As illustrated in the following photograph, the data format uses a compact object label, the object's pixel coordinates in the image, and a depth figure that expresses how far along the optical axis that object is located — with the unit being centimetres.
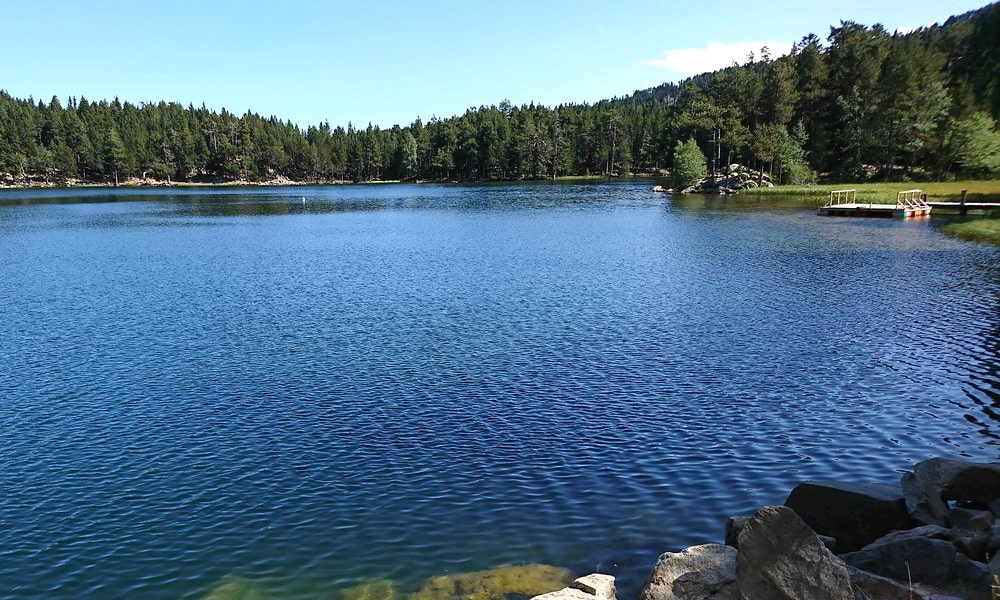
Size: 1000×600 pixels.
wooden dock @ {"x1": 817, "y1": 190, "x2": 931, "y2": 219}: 9412
